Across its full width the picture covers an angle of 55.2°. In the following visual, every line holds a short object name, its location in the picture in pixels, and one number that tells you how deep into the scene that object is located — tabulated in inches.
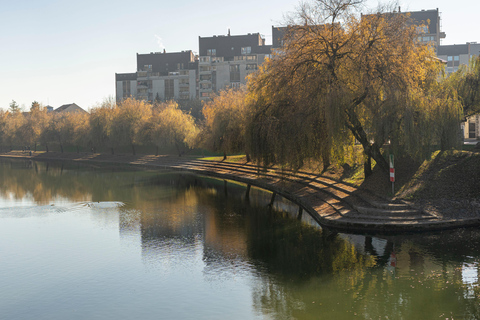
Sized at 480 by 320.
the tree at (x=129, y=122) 2827.3
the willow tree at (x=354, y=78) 936.9
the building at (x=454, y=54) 4832.7
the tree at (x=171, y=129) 2576.3
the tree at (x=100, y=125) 3021.7
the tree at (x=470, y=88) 1282.0
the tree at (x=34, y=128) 3730.3
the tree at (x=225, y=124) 1897.1
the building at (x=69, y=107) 5762.3
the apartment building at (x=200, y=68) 4522.6
